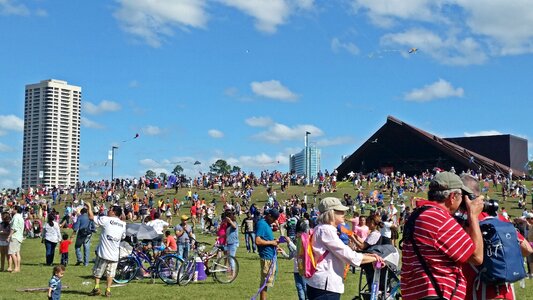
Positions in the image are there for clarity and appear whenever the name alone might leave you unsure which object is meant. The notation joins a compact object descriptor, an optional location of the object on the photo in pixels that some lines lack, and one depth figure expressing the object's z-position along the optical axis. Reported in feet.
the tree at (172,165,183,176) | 487.04
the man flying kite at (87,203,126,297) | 37.83
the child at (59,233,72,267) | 57.41
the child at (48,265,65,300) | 32.17
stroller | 24.11
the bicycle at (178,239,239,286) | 44.75
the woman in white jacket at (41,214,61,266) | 59.16
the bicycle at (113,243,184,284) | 44.96
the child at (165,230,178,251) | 51.55
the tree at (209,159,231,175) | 476.50
